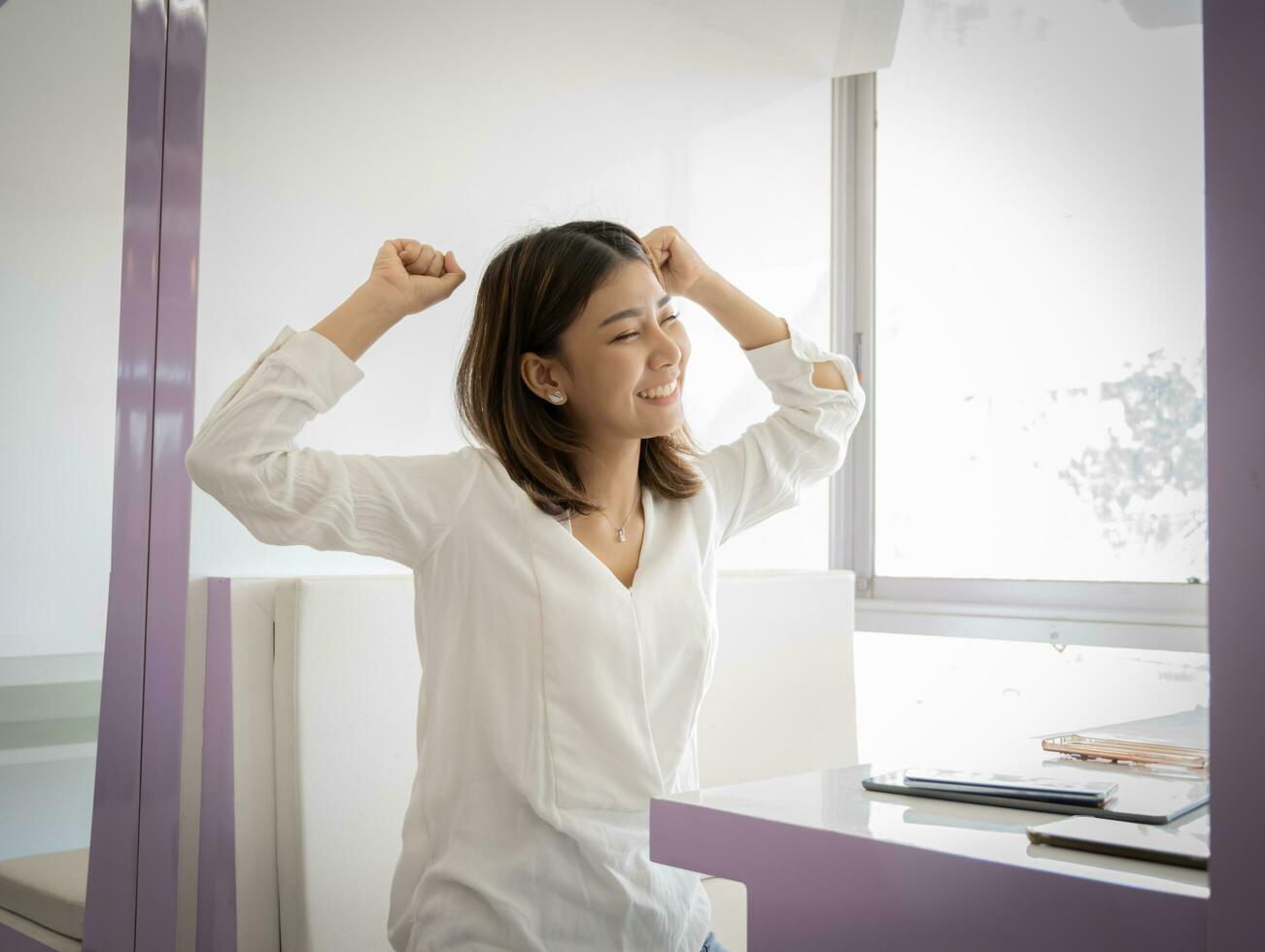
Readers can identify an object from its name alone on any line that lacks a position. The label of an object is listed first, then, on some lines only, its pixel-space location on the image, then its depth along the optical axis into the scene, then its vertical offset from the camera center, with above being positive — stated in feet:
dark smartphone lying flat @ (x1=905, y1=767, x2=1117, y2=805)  2.79 -0.61
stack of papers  3.43 -0.65
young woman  3.92 -0.05
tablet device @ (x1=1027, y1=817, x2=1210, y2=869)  2.22 -0.60
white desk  2.06 -0.67
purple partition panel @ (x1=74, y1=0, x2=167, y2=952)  5.58 -0.15
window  8.30 +1.91
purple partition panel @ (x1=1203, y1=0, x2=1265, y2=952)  1.70 +0.18
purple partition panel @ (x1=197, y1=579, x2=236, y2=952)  5.41 -1.32
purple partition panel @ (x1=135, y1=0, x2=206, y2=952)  5.56 +0.28
